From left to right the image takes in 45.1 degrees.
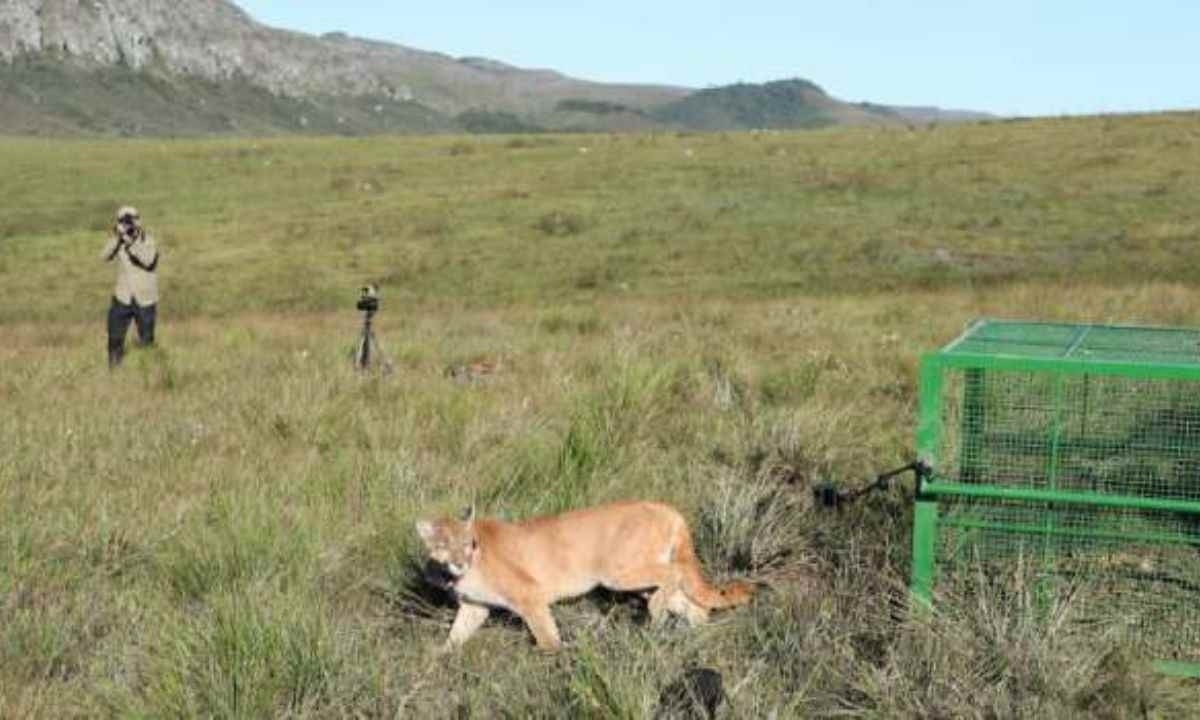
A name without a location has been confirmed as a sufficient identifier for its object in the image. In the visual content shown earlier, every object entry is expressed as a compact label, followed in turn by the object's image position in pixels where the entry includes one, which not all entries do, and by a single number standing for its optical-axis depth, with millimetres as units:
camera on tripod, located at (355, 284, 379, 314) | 15141
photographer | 17328
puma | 6758
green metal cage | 6742
